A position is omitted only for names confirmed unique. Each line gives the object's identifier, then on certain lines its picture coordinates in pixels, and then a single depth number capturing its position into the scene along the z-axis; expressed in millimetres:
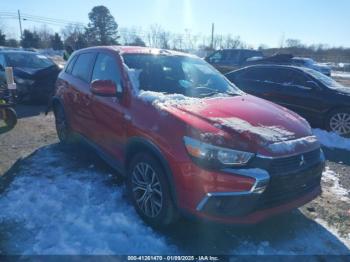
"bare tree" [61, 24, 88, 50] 47856
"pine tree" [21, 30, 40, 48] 56156
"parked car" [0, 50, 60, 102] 9414
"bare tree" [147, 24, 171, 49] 65188
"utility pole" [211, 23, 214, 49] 56681
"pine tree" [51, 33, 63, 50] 59781
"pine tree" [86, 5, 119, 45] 56594
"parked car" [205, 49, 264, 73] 16266
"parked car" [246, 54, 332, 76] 12758
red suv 2707
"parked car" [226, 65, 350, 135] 7164
